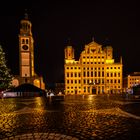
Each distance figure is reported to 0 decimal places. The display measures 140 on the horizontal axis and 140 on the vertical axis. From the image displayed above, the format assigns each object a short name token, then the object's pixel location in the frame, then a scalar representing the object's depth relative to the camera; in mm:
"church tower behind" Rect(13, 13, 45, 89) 82375
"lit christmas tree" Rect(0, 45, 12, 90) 41844
